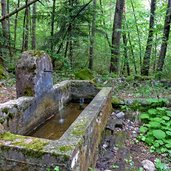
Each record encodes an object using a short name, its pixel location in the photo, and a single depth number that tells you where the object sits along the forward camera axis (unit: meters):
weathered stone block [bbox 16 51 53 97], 4.15
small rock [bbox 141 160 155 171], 3.79
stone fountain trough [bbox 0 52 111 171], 2.31
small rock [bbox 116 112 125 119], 5.86
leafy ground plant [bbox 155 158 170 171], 3.75
